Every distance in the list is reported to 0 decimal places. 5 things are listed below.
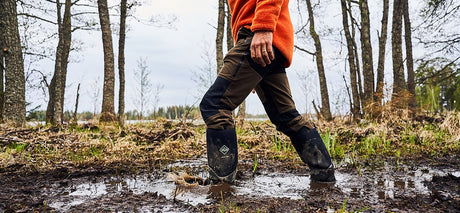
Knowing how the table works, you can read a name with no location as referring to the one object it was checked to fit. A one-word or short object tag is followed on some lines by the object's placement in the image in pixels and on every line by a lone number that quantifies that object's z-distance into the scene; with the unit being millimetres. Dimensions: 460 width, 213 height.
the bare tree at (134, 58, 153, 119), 20928
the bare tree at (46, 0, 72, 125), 11953
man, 2299
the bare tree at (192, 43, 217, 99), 21495
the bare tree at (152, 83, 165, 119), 9883
